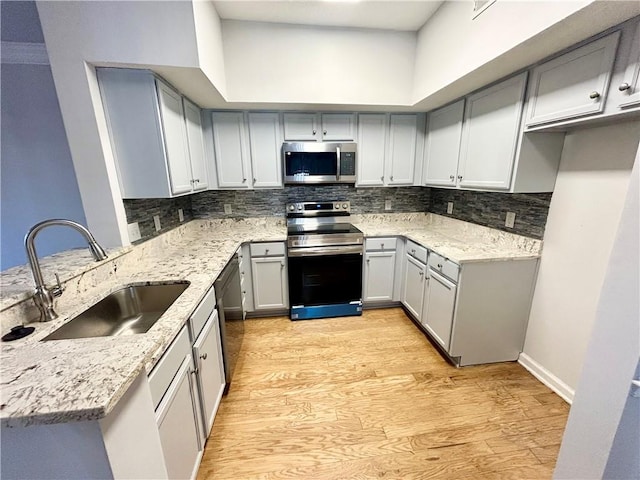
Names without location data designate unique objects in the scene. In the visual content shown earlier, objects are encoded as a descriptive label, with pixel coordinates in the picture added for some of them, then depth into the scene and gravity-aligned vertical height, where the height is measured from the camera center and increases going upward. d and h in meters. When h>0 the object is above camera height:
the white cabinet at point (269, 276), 2.64 -0.99
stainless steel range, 2.63 -0.94
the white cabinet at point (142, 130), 1.59 +0.36
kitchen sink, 1.25 -0.70
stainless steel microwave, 2.66 +0.21
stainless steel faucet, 1.02 -0.34
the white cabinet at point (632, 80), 1.14 +0.45
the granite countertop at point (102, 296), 0.61 -0.53
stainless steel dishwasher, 1.71 -0.97
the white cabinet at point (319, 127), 2.73 +0.60
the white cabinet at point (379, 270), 2.80 -0.99
